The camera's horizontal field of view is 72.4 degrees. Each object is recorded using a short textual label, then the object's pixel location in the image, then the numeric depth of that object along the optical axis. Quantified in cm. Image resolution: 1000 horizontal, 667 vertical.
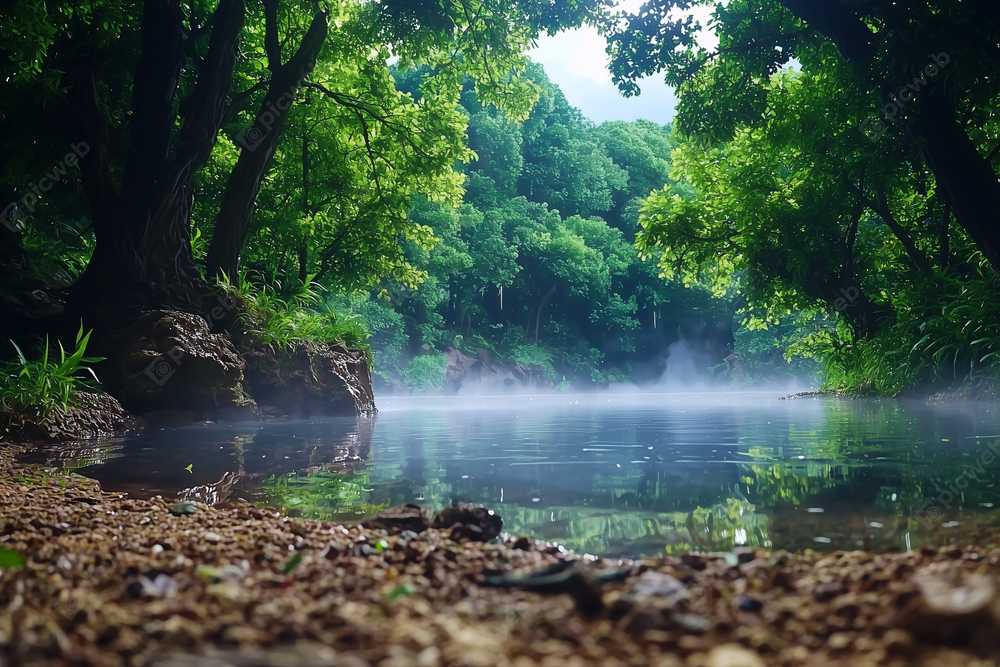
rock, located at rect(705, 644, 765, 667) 119
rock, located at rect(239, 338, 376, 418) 1002
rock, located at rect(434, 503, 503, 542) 263
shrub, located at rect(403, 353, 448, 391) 2716
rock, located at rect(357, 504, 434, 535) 278
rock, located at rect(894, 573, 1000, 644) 122
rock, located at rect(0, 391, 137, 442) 632
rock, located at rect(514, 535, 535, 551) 252
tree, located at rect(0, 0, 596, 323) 845
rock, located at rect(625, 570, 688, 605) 169
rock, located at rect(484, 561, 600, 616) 164
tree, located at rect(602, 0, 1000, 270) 602
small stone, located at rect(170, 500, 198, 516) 317
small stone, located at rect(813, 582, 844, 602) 169
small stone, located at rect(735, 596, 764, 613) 164
